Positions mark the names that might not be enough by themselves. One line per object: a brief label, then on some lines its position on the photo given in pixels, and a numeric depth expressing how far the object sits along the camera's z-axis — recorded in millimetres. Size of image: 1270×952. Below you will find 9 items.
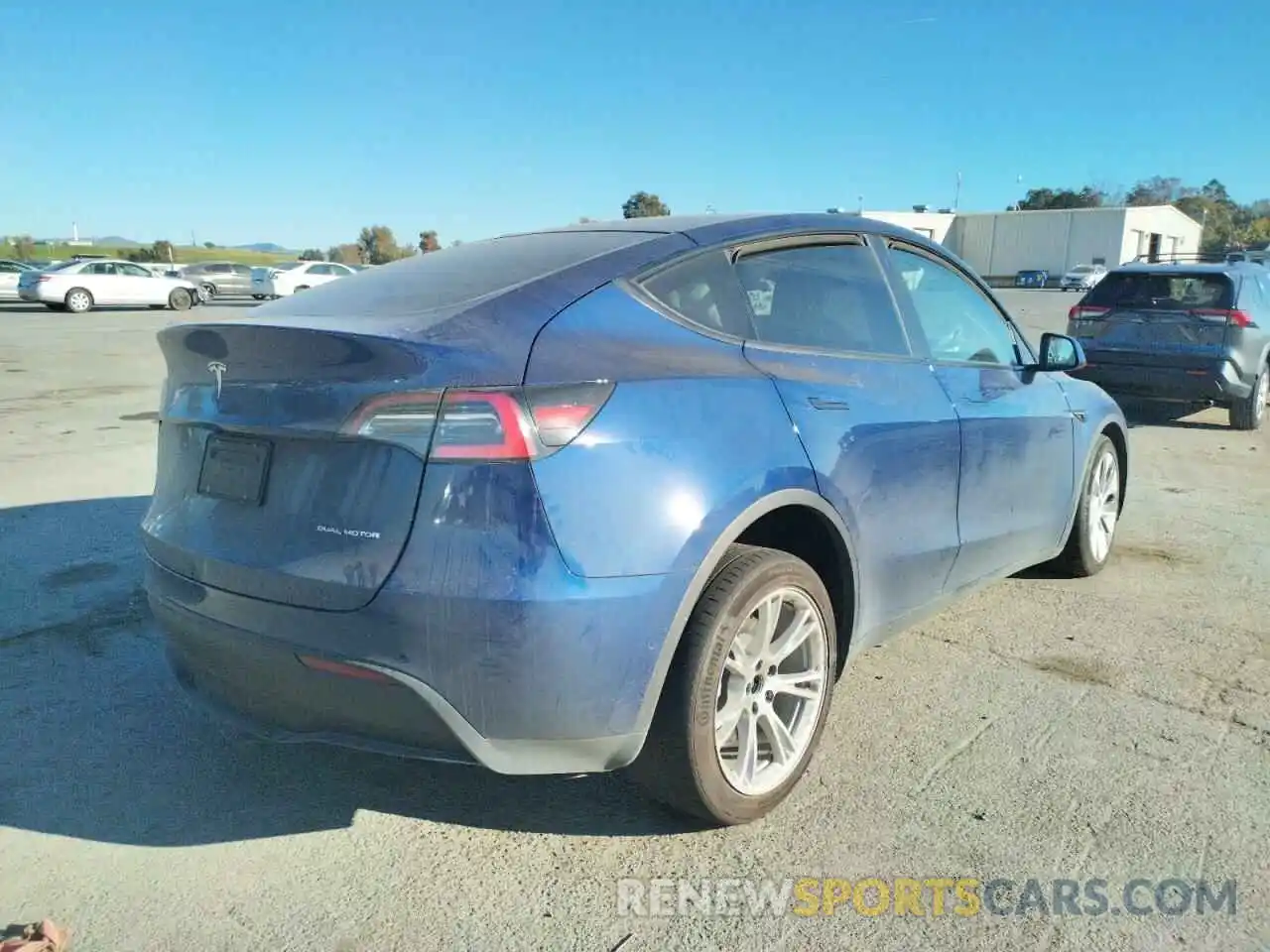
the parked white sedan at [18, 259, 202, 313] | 27297
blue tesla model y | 2287
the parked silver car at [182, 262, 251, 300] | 35844
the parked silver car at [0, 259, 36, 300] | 30953
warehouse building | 75750
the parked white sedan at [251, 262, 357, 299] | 34844
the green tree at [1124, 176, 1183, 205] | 124188
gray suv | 9469
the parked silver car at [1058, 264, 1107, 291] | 58344
